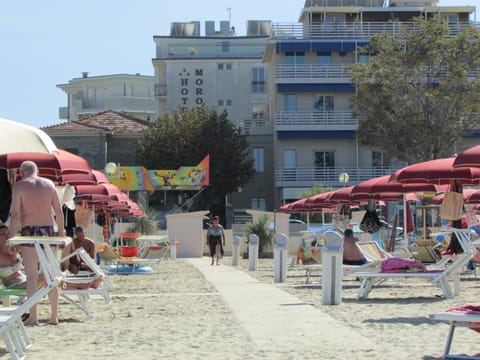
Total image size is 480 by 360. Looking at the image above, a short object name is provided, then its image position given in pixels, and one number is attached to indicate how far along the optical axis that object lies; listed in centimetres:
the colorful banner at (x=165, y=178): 5128
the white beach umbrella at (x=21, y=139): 1245
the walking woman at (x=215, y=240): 3238
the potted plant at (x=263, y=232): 4269
